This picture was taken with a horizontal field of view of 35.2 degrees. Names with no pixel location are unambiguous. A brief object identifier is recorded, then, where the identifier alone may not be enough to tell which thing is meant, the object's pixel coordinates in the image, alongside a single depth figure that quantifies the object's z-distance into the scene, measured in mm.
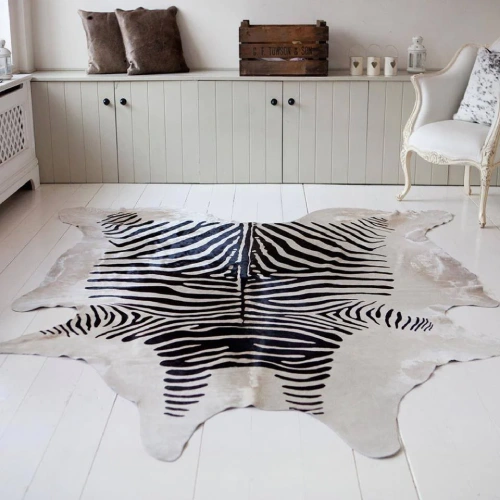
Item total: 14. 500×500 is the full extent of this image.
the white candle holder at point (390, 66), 4883
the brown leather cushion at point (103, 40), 4992
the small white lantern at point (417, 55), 4978
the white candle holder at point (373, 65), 4910
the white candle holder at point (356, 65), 4938
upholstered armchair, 4039
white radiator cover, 4348
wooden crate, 4844
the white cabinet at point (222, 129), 4844
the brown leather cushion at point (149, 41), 4934
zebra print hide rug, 2344
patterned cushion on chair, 4266
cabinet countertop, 4805
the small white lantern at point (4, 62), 4539
